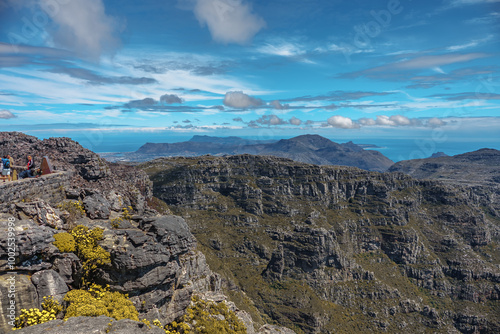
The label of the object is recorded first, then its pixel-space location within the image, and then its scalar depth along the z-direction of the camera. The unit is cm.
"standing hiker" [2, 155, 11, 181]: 3135
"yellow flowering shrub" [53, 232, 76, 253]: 2587
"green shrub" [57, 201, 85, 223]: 3092
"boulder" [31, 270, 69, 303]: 2209
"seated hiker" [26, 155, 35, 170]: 3427
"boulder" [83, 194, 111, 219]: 3394
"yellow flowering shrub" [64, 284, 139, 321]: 2228
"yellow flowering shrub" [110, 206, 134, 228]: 3197
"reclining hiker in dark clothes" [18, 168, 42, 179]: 3348
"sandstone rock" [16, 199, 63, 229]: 2689
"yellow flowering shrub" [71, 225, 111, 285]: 2639
